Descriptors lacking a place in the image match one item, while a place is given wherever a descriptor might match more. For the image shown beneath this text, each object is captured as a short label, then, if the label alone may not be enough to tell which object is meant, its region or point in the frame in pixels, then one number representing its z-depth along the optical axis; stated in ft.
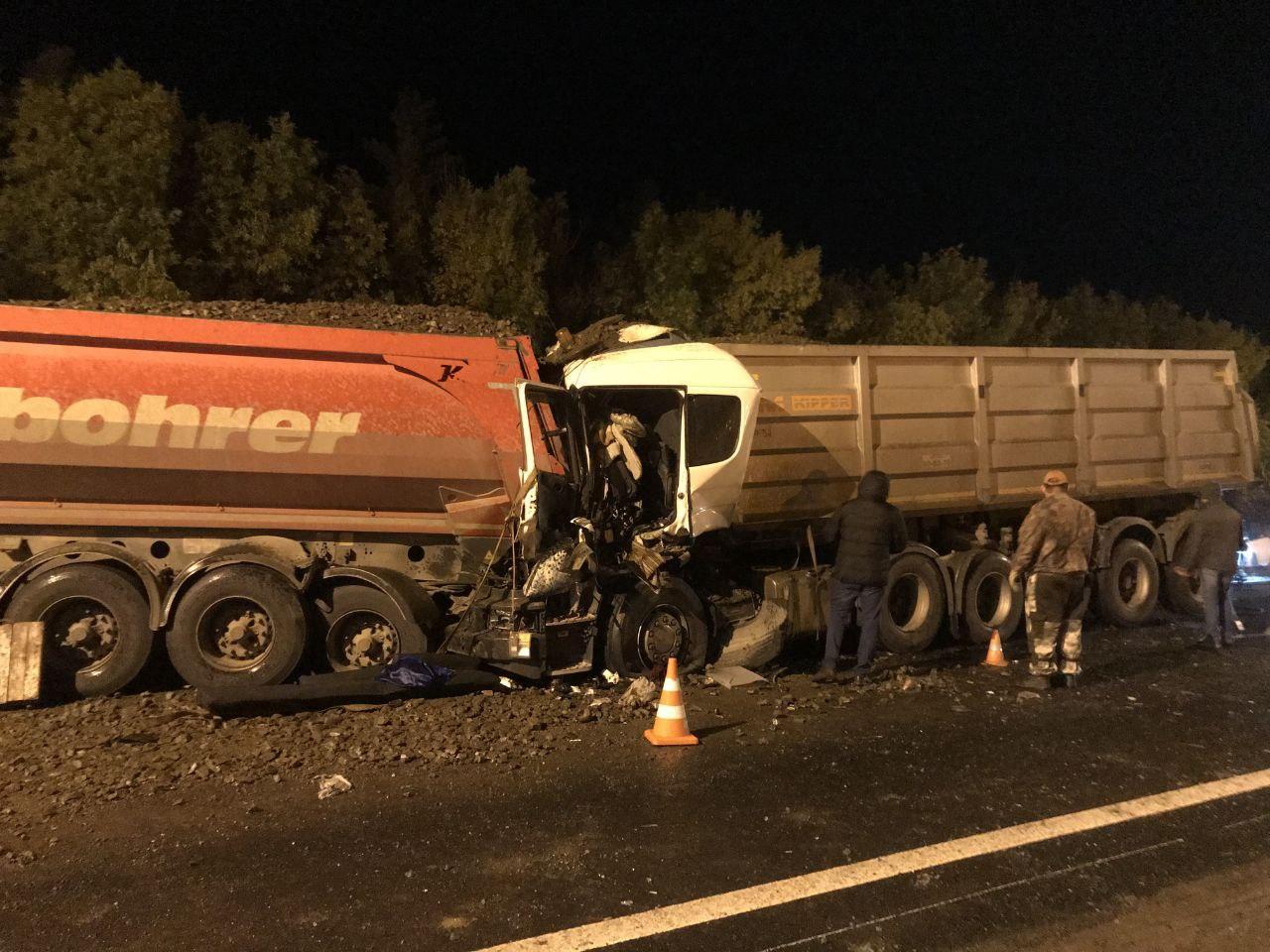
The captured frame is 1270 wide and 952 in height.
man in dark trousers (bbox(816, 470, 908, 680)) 22.97
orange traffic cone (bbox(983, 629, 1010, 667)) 25.27
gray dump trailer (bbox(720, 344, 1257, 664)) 26.08
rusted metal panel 19.33
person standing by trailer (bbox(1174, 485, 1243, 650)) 26.91
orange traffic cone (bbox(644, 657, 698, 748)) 17.99
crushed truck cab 20.83
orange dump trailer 20.17
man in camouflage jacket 21.97
